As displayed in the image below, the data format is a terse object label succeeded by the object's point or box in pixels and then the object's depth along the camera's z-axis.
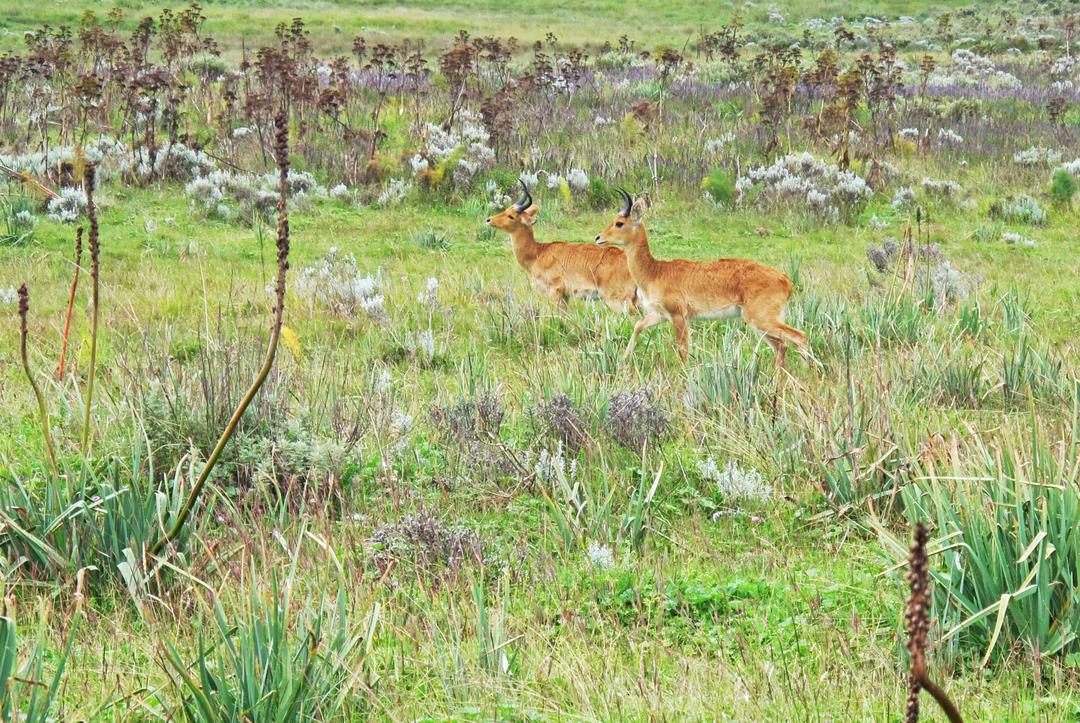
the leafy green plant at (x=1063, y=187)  31.02
